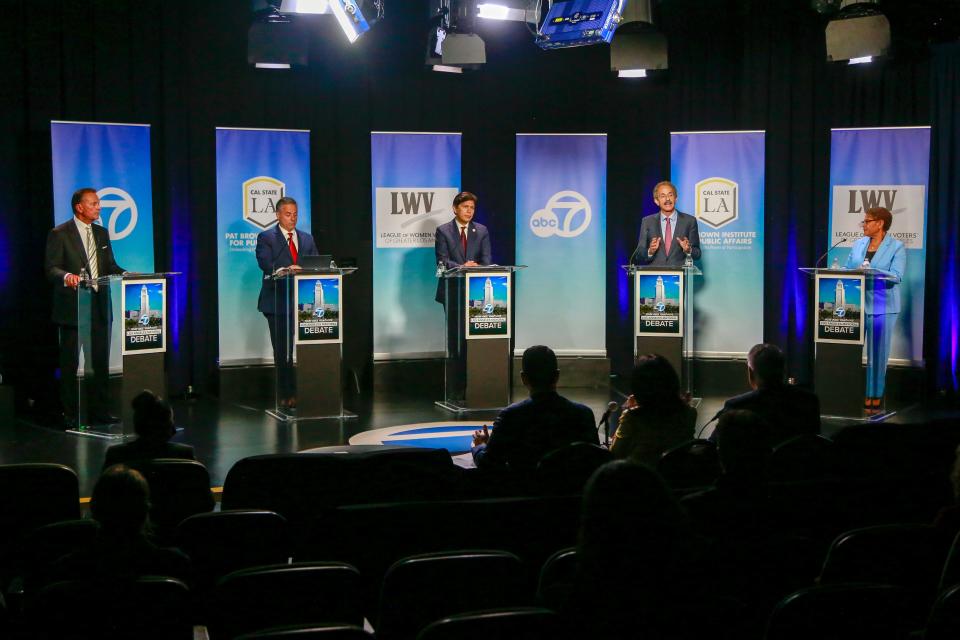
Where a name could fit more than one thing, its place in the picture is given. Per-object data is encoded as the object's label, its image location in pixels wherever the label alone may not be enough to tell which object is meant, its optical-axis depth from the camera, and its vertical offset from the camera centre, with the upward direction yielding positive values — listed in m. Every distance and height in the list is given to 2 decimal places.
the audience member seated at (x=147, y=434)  4.61 -0.65
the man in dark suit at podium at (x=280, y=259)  9.01 +0.25
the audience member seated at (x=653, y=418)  4.63 -0.59
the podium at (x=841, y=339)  8.59 -0.43
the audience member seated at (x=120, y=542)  2.98 -0.75
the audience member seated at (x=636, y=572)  2.41 -0.67
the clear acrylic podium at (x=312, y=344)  8.56 -0.47
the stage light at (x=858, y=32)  8.84 +2.18
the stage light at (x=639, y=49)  9.94 +2.27
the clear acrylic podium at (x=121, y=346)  7.87 -0.45
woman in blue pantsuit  8.86 -0.03
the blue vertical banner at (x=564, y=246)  10.75 +0.42
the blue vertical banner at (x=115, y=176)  8.95 +0.98
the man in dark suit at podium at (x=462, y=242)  9.55 +0.41
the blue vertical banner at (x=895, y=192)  9.86 +0.91
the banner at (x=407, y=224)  10.27 +0.62
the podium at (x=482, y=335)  8.91 -0.41
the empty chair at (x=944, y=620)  2.49 -0.80
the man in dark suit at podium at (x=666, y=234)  9.77 +0.50
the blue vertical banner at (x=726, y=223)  10.40 +0.64
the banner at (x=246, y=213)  9.85 +0.70
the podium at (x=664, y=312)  9.20 -0.22
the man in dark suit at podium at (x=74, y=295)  8.20 -0.06
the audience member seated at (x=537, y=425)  4.82 -0.64
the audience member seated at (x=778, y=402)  5.22 -0.58
